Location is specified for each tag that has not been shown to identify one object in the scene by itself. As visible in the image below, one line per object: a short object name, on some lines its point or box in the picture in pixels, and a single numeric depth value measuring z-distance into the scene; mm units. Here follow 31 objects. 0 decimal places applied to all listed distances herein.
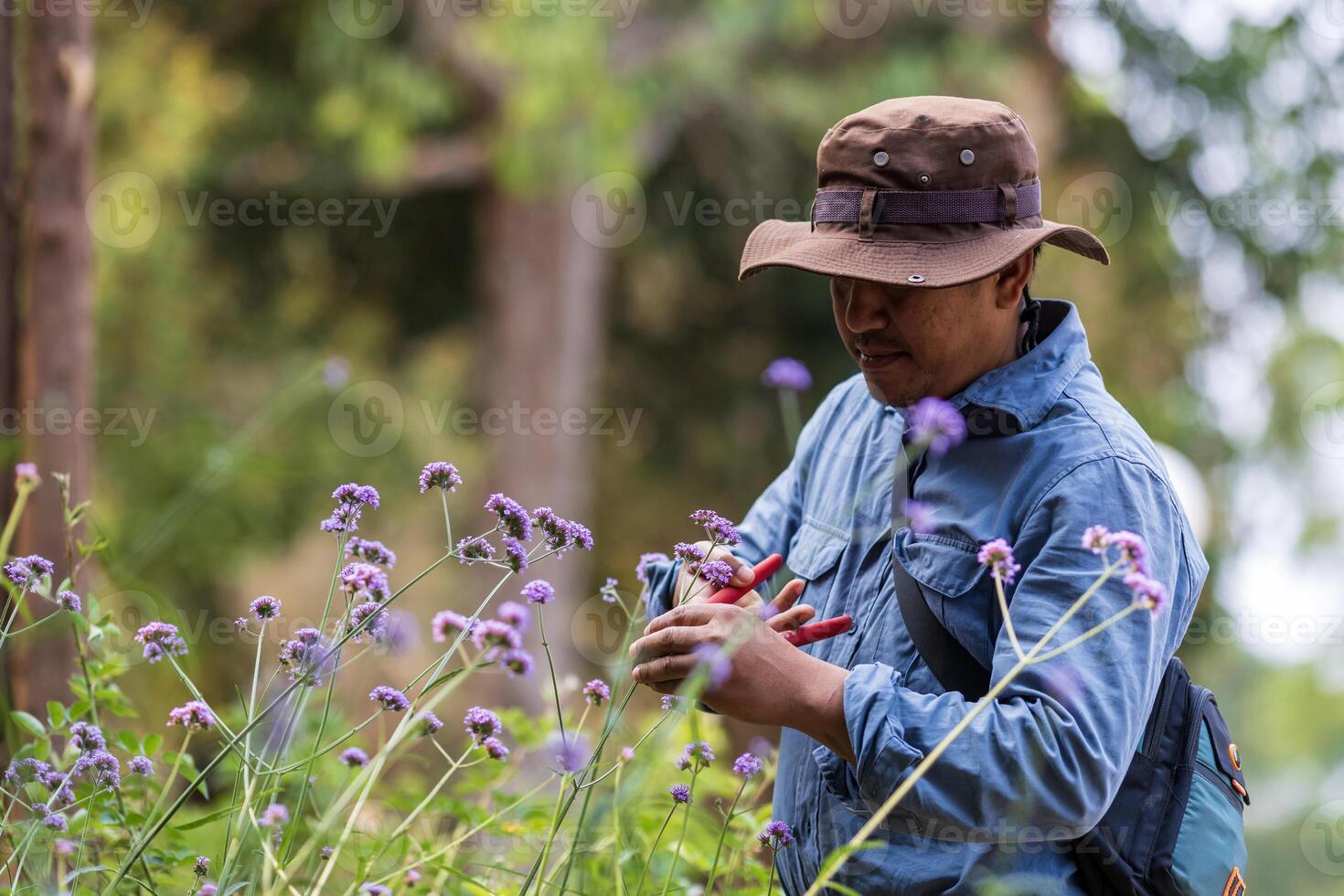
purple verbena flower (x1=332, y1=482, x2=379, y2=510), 4578
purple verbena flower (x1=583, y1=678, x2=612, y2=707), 4631
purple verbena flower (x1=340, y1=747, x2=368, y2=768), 4725
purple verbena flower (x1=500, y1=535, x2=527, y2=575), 4490
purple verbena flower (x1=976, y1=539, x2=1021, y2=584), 4500
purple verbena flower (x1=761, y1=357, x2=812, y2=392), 5186
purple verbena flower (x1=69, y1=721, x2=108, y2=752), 4630
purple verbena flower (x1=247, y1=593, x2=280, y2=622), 4580
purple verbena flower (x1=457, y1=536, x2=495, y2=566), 4536
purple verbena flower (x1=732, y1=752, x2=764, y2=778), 4707
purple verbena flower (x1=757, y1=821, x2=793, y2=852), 4676
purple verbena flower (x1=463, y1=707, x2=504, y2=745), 4586
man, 4492
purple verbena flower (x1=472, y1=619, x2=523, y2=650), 4393
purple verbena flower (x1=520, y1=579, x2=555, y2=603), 4519
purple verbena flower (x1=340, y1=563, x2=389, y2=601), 4533
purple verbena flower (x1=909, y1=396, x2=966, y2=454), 4458
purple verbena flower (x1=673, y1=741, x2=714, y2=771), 4623
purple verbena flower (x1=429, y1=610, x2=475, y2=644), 4485
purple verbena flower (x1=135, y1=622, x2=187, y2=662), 4622
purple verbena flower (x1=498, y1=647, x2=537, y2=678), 4439
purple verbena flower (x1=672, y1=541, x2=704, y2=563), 4580
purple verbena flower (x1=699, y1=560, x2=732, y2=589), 4580
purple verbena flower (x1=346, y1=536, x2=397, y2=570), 4623
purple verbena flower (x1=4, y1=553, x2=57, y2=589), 4599
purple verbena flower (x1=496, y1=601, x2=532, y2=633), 4438
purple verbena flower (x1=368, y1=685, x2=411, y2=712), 4569
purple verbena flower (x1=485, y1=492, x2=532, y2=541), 4505
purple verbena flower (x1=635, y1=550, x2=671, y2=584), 4824
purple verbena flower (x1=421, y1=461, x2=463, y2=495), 4561
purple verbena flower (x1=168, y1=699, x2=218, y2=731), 4592
